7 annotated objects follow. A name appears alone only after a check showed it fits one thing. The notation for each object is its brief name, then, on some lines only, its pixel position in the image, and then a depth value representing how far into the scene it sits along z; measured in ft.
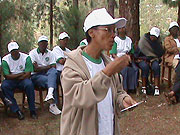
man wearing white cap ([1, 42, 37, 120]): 16.56
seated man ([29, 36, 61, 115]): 17.33
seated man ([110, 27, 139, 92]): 19.70
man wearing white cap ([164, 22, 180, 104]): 19.56
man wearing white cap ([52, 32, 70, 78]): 18.67
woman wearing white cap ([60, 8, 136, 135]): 5.16
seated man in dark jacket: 19.93
